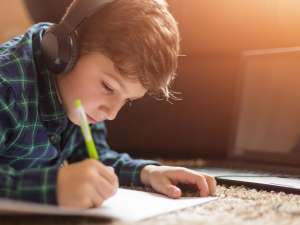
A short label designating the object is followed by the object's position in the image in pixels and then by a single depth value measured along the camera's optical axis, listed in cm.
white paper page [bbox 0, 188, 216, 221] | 48
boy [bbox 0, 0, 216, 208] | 78
